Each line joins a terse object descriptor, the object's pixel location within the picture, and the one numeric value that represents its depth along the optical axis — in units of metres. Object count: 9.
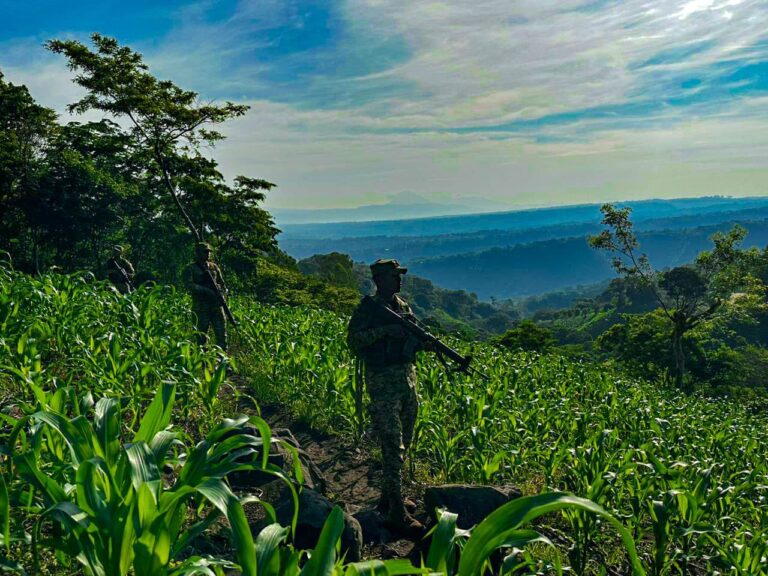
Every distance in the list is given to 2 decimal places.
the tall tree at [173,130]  22.95
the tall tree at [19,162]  27.11
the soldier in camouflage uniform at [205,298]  10.72
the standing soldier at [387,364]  5.58
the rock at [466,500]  4.91
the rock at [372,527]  4.77
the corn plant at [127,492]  2.12
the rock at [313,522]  4.13
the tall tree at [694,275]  27.91
